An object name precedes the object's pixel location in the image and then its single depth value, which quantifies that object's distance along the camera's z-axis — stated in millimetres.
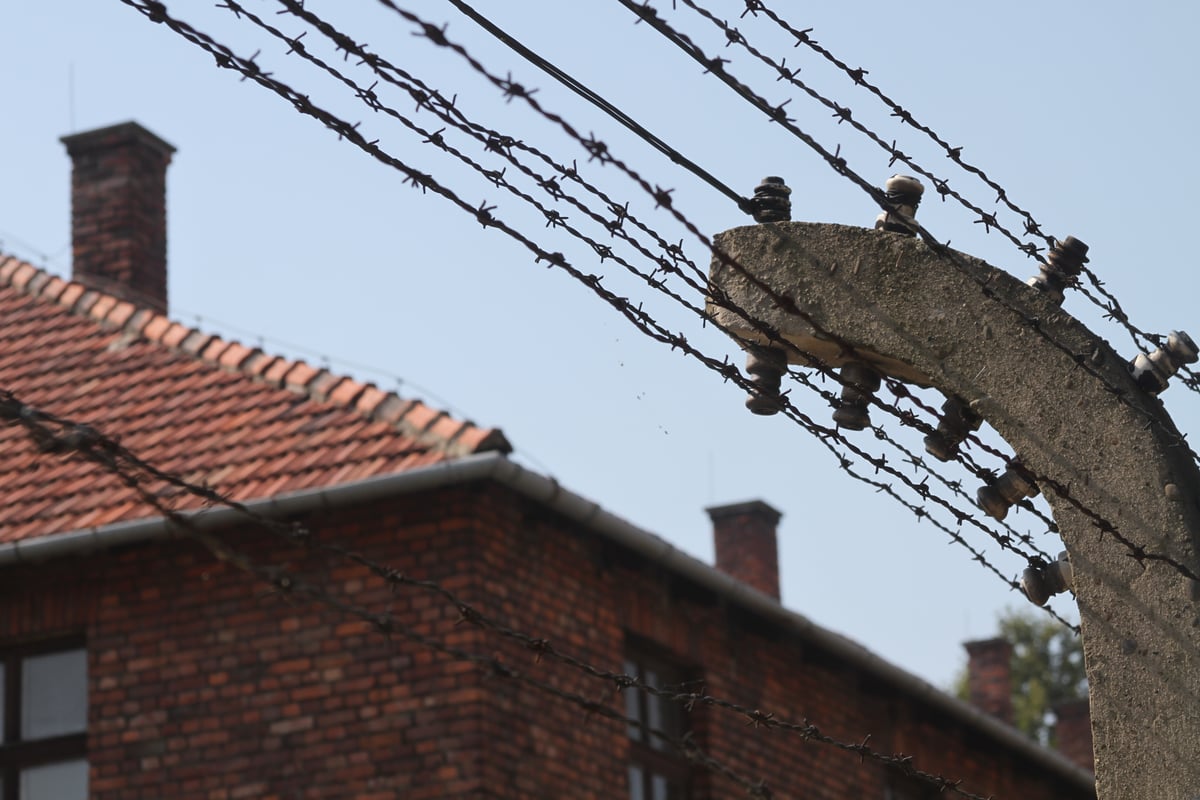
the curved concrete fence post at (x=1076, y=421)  11414
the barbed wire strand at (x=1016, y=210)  11383
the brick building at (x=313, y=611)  21844
